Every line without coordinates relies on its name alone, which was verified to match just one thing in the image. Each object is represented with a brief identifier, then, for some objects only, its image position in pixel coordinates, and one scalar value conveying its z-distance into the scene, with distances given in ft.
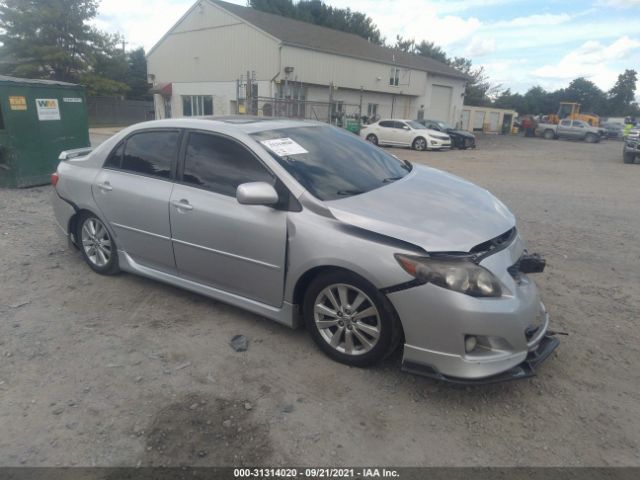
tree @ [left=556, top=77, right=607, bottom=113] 242.58
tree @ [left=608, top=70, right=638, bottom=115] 246.47
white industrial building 90.63
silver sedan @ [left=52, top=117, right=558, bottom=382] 8.96
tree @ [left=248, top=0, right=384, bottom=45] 158.04
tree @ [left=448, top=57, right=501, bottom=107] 205.36
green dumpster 27.22
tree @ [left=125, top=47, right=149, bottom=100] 148.77
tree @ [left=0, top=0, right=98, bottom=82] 106.52
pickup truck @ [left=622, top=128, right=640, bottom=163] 59.88
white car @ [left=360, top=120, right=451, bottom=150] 72.28
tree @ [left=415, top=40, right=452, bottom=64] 209.75
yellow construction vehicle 132.67
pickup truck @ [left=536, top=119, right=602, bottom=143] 112.78
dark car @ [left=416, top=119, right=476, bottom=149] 81.20
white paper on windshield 11.47
